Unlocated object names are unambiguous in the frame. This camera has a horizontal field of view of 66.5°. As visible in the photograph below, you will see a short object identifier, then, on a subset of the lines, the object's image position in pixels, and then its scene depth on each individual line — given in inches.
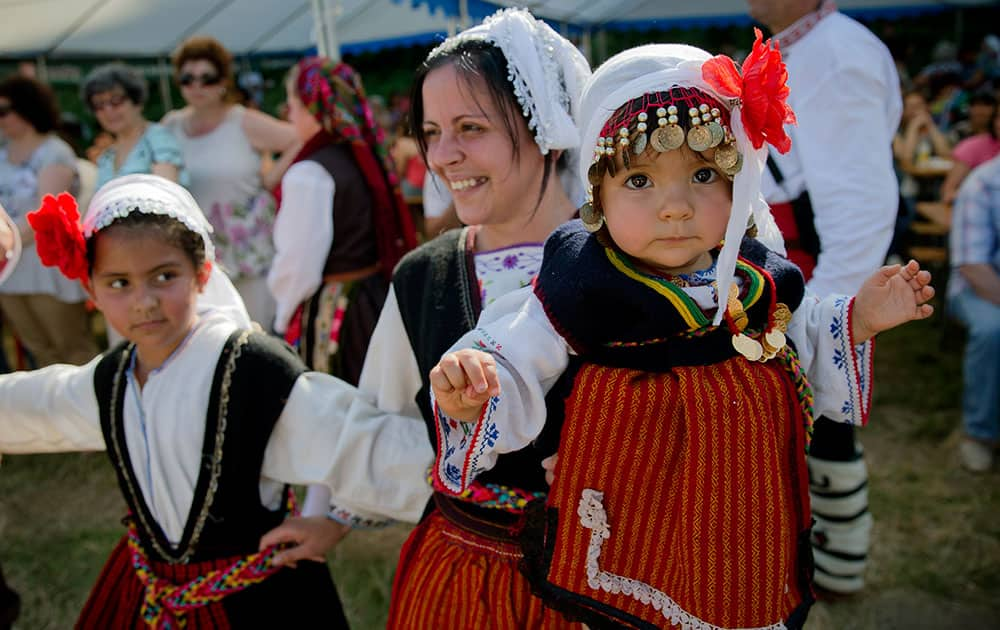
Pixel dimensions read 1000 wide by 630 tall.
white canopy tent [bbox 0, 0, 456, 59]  289.6
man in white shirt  85.2
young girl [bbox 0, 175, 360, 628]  63.9
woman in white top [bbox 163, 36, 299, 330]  157.6
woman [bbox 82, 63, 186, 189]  154.7
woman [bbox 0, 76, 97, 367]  168.6
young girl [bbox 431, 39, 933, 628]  44.2
